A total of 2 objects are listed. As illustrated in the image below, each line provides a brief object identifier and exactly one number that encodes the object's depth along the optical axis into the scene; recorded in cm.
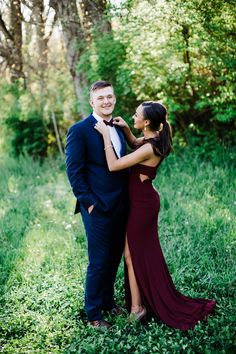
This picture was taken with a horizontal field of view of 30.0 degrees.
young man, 392
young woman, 401
